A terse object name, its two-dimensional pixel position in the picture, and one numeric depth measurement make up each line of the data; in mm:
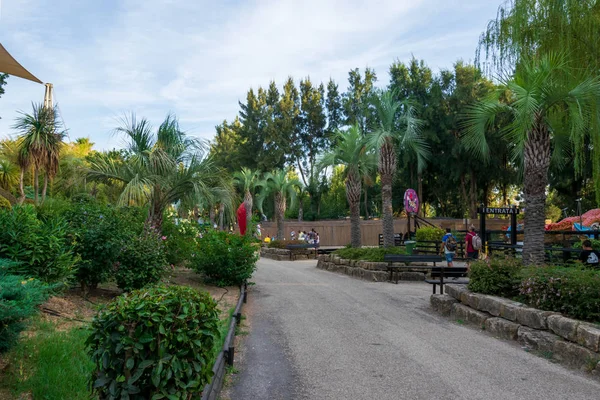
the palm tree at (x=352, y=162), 23172
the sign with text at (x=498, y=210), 18828
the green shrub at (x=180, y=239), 13700
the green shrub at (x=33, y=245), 6160
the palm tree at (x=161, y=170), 12359
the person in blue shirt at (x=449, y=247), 18500
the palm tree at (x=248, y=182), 41356
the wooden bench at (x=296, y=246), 27847
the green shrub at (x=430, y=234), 27422
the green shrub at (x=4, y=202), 10170
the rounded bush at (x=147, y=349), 3637
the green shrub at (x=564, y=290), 7126
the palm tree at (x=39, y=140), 12461
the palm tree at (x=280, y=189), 40500
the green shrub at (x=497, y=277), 9434
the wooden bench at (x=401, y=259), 16156
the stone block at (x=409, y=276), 16828
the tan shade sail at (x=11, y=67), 6295
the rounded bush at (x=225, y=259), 12734
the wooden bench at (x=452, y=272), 13453
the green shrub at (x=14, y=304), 3981
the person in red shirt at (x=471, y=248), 20562
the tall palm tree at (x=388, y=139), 19281
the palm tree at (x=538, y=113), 9883
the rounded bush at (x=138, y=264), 9047
